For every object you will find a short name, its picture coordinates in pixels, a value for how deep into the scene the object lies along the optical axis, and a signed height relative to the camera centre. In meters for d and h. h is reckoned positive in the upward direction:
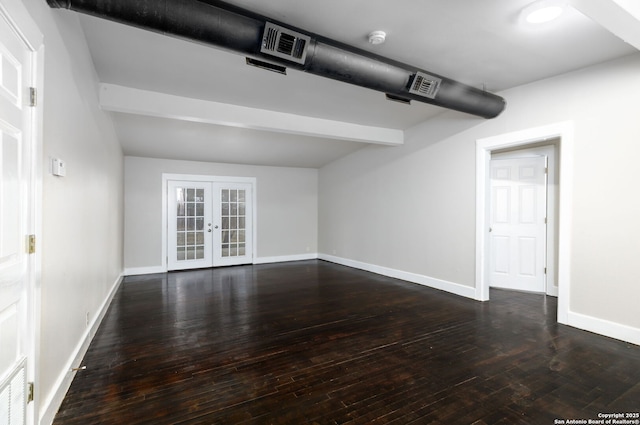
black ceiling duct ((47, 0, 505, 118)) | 1.92 +1.28
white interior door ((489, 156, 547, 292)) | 4.67 -0.18
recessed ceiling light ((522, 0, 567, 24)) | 2.20 +1.51
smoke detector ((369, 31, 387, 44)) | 2.58 +1.50
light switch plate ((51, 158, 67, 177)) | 1.86 +0.26
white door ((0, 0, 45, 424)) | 1.56 +0.00
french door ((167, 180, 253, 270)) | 6.68 -0.31
